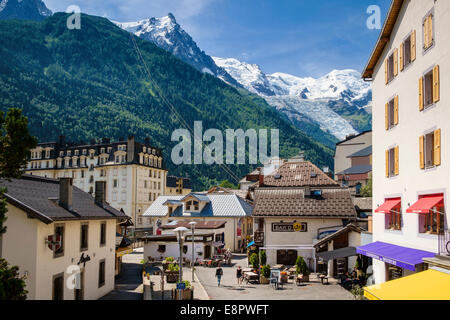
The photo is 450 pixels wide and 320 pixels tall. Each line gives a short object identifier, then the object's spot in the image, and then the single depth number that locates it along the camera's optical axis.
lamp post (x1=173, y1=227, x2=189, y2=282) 24.24
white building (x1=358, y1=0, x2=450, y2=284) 16.67
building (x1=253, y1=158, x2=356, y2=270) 37.75
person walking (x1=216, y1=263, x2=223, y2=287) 30.47
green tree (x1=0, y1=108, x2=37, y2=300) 12.38
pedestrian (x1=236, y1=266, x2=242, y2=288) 31.37
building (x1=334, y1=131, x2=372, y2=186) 90.79
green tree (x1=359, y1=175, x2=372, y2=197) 59.28
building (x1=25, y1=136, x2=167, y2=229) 85.81
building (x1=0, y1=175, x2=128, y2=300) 18.53
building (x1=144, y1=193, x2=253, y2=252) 56.38
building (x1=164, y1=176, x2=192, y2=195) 115.08
